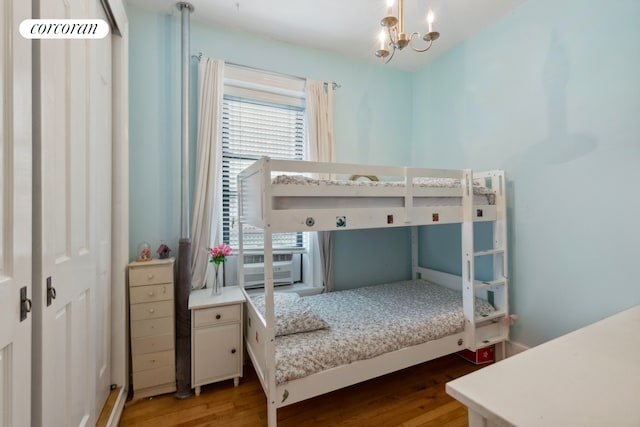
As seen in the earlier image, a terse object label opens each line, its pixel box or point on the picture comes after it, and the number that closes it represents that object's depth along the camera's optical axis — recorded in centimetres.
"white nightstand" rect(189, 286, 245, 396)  196
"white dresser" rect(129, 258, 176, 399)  192
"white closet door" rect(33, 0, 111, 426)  98
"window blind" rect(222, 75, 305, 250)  253
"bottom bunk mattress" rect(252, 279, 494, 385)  161
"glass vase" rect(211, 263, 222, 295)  216
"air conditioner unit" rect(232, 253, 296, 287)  260
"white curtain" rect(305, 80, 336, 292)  268
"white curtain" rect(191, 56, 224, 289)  227
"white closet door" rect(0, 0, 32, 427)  79
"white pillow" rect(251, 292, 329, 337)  179
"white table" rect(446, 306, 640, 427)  65
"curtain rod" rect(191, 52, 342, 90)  235
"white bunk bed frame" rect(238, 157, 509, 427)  151
